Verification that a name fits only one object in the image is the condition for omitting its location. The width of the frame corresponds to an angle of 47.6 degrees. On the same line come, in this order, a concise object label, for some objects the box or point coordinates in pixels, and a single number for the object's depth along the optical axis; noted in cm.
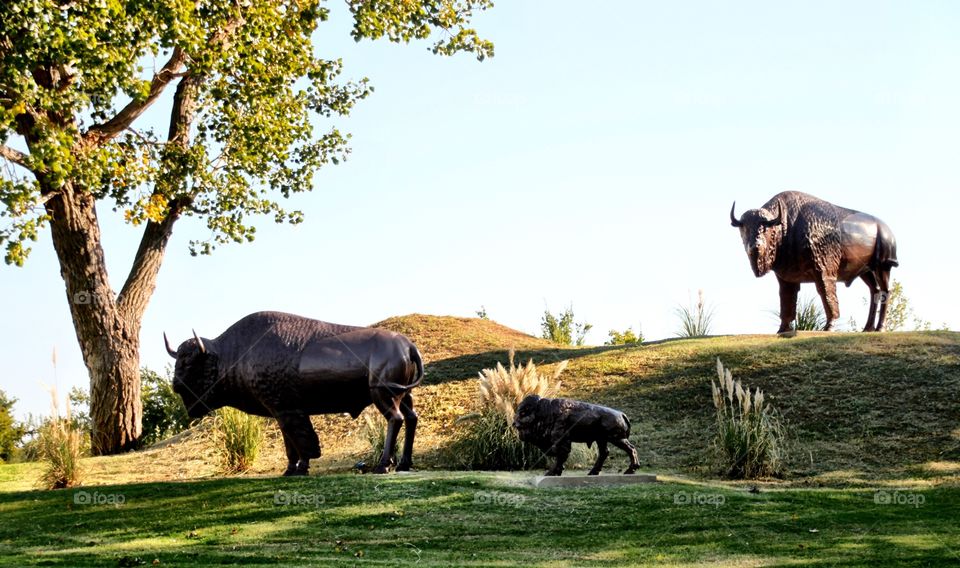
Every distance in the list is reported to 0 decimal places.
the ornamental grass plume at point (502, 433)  1477
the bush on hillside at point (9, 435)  2489
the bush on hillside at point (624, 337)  3067
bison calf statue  1207
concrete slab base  1201
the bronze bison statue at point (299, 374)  1222
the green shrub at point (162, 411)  2297
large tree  1659
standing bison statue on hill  2009
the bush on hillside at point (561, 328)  2725
